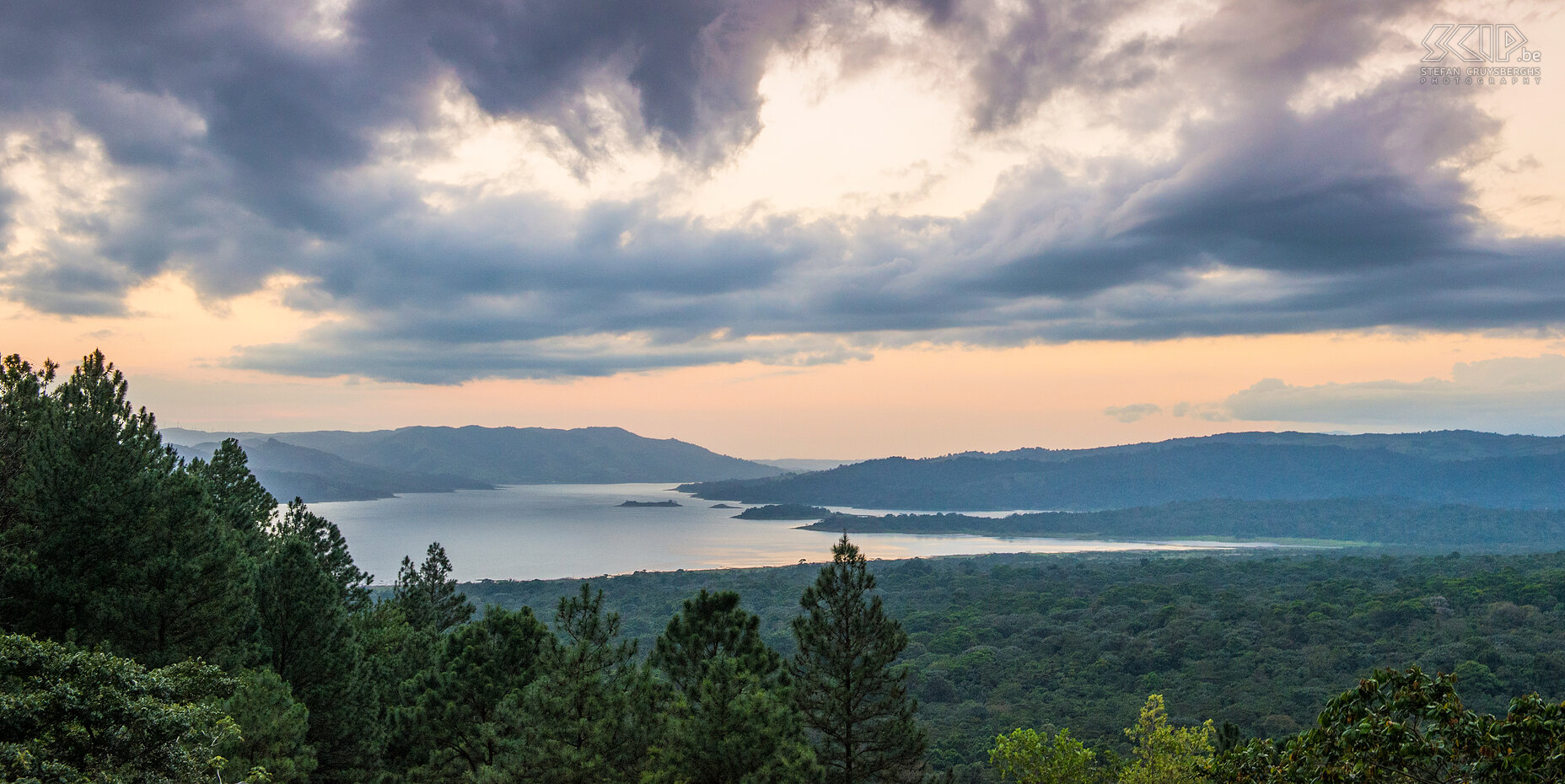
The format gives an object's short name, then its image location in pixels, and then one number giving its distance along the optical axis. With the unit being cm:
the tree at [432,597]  4434
